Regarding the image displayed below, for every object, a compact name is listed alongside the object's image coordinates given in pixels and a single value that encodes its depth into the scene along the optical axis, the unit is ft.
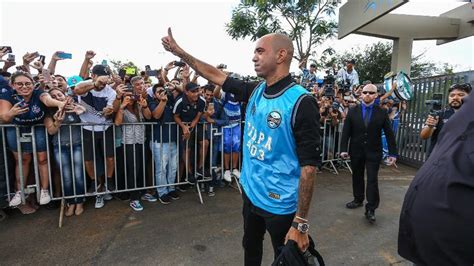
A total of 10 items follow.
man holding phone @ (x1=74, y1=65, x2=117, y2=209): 14.19
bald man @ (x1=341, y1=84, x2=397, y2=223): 14.49
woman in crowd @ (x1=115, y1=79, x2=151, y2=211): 15.35
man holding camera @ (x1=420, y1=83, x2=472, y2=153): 12.66
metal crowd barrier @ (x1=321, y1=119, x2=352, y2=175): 24.36
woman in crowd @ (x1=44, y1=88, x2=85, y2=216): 13.65
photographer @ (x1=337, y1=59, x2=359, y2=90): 32.79
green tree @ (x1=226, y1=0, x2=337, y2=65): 51.72
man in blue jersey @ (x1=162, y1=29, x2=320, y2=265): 6.16
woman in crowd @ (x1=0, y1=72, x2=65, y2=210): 12.78
